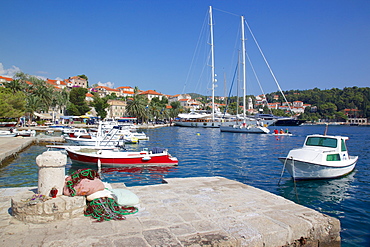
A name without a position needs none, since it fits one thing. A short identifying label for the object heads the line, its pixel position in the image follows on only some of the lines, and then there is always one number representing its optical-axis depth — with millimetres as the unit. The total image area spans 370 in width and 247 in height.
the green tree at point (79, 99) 97000
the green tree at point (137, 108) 93875
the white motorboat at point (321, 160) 14141
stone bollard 5684
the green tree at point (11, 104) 46559
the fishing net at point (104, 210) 5762
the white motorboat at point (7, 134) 36394
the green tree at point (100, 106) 99000
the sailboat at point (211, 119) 80125
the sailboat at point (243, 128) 58594
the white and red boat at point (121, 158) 18669
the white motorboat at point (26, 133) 39344
